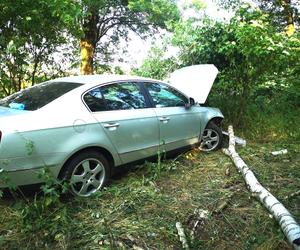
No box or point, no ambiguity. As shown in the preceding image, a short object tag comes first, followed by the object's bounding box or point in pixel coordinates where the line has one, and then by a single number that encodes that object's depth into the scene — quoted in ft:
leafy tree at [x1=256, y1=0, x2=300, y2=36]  33.27
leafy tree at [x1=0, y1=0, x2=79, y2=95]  15.10
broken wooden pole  7.92
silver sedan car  8.80
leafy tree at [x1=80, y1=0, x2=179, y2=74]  28.51
